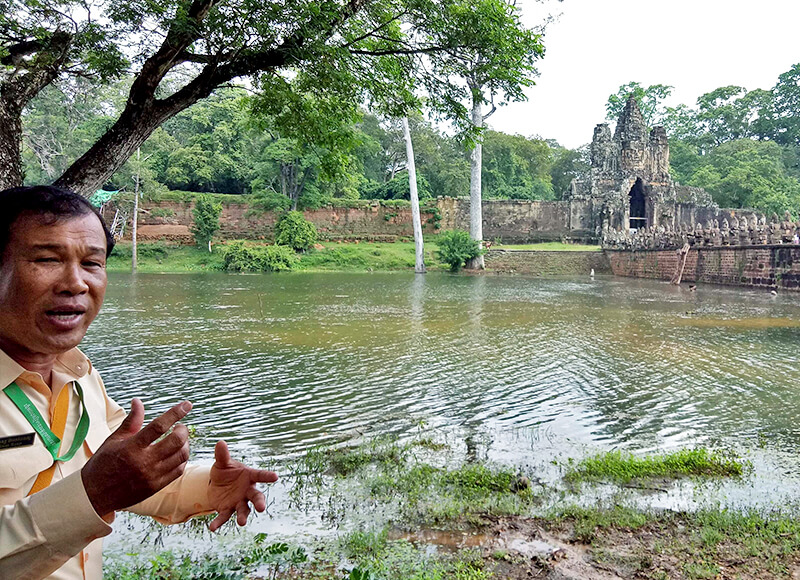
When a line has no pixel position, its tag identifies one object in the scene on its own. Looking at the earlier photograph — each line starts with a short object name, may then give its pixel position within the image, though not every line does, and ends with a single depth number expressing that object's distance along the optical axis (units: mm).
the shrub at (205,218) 35312
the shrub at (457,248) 32312
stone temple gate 40031
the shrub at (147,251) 33531
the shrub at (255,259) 32156
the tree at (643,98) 55156
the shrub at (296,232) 36000
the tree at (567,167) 55125
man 1151
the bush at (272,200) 37812
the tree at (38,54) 4846
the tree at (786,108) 54094
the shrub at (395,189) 43625
